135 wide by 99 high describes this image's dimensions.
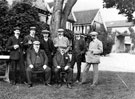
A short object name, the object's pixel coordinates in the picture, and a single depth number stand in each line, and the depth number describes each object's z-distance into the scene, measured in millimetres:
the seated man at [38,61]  7098
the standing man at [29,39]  7219
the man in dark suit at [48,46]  7449
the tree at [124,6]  15164
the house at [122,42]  55644
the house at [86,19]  38781
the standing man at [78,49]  7871
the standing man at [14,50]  7160
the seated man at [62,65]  7238
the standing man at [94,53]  7438
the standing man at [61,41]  7539
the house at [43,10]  23866
